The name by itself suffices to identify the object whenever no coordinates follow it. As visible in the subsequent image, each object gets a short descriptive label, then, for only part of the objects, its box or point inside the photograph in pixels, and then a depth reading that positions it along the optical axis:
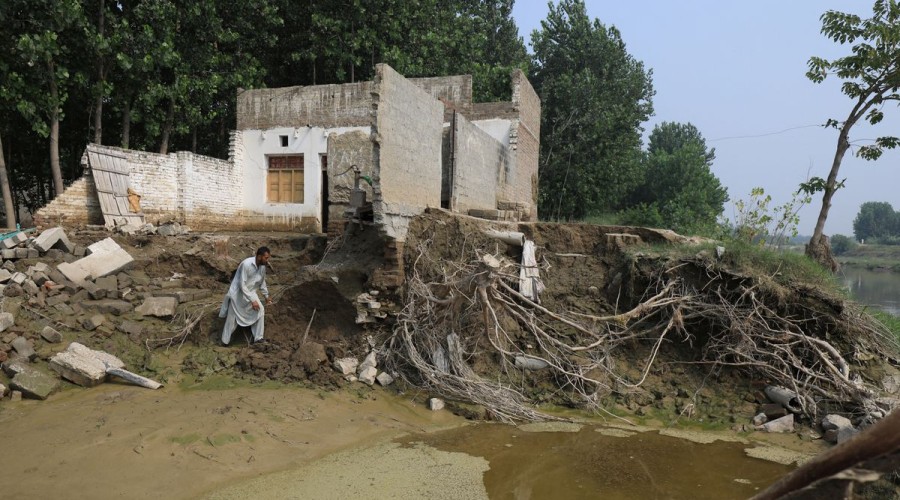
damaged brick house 6.73
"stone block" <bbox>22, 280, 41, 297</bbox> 7.04
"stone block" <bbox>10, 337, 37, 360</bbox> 5.86
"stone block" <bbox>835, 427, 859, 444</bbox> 4.62
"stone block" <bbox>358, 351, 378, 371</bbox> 6.13
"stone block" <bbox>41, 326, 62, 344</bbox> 6.28
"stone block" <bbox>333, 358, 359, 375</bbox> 6.04
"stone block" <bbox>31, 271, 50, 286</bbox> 7.41
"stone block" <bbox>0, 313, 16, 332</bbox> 6.10
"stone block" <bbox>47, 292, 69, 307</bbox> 7.05
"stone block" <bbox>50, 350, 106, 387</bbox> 5.57
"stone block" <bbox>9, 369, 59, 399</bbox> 5.22
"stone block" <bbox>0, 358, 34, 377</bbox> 5.42
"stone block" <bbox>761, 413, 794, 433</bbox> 5.05
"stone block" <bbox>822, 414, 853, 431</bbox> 4.87
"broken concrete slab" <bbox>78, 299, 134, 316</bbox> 7.14
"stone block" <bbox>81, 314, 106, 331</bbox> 6.71
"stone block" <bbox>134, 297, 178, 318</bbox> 7.33
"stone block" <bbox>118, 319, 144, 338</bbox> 6.80
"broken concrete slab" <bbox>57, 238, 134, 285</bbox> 7.88
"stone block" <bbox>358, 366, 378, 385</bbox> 5.96
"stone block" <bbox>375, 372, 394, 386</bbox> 5.98
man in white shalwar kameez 6.66
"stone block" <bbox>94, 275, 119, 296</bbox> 7.69
